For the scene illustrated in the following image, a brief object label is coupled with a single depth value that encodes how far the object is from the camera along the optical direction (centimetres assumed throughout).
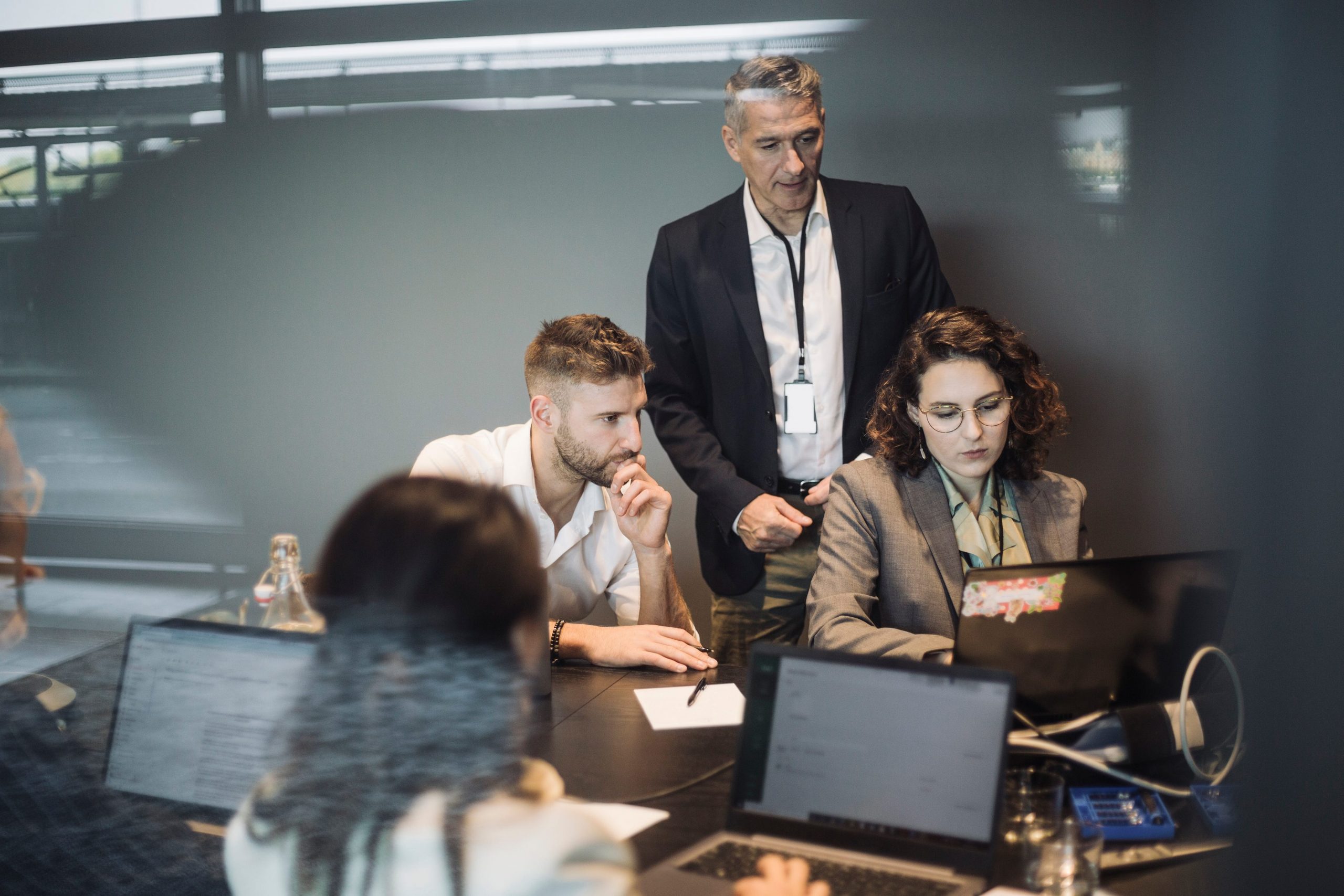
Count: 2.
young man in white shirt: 157
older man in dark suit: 177
